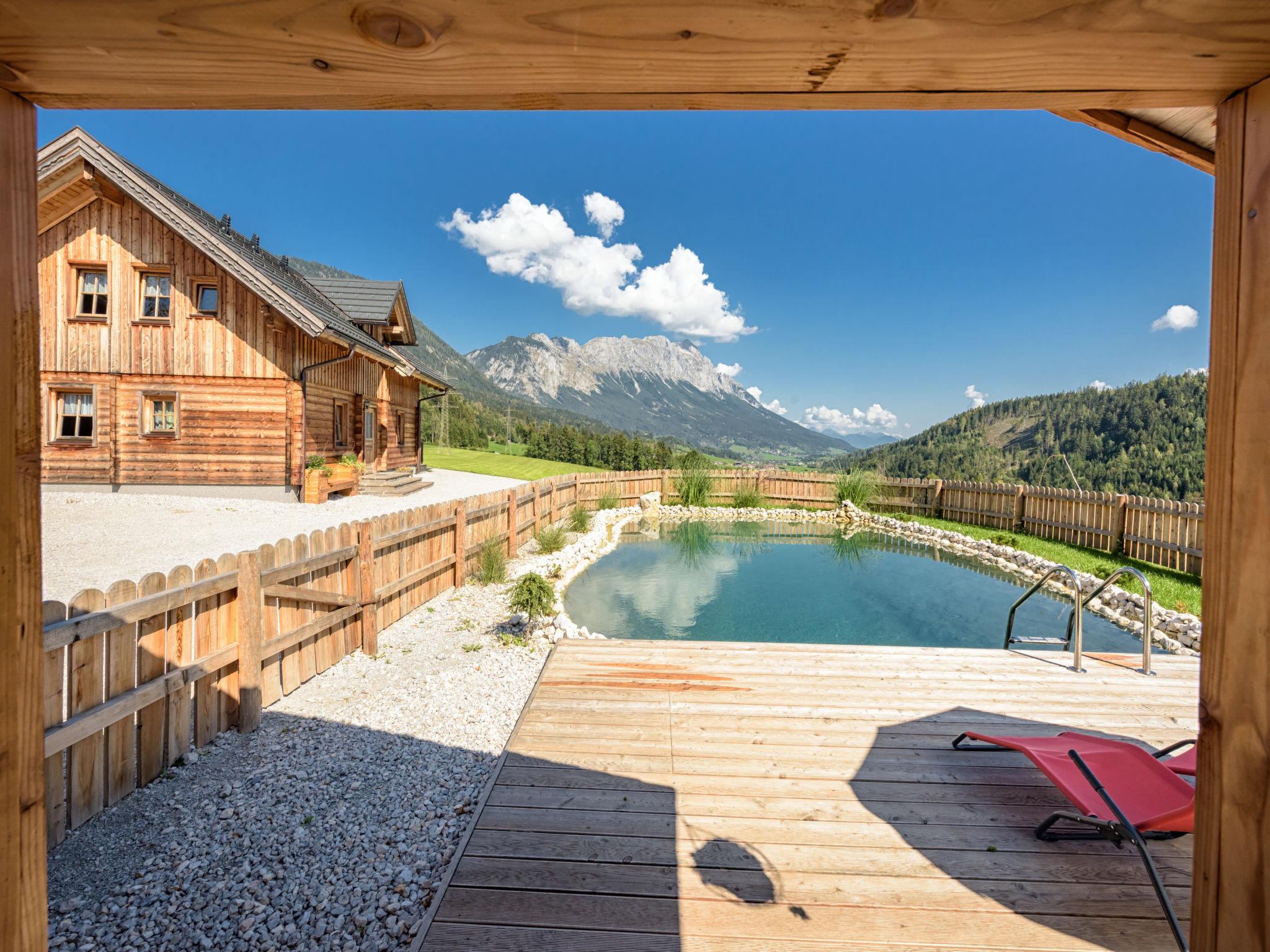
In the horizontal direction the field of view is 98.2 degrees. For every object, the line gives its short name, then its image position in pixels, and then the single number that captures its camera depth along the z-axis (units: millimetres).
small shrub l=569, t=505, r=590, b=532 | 12812
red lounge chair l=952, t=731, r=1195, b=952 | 2025
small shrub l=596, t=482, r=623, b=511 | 15828
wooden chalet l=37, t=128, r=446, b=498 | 11711
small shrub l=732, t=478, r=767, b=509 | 18266
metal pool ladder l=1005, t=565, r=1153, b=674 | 3823
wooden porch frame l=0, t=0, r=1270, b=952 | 781
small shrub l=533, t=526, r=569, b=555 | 10000
